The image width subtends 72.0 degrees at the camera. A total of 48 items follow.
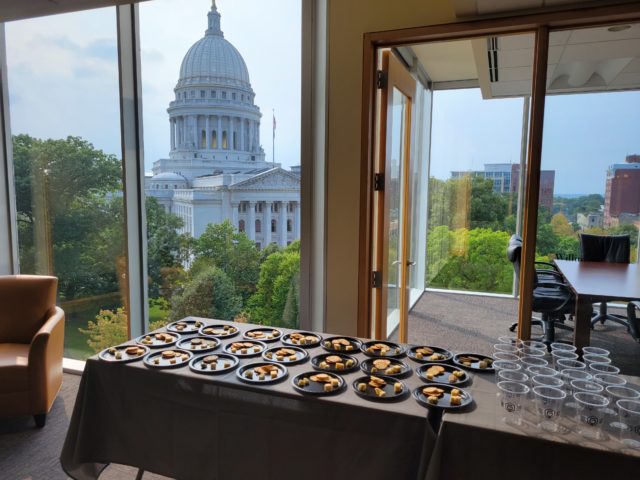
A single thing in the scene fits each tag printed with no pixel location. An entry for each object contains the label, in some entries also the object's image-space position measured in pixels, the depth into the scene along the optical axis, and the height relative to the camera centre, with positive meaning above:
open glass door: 2.94 +0.06
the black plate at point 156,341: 2.09 -0.67
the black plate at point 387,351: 1.98 -0.67
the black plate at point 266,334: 2.19 -0.67
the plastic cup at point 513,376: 1.53 -0.60
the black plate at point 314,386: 1.59 -0.67
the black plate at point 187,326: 2.32 -0.67
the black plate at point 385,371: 1.76 -0.67
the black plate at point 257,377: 1.67 -0.67
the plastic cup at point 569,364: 1.62 -0.58
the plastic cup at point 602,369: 1.57 -0.58
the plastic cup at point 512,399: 1.42 -0.64
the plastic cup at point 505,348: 1.76 -0.57
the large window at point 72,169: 3.72 +0.28
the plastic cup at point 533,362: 1.63 -0.58
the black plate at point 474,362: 1.80 -0.66
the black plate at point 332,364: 1.81 -0.67
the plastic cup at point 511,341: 1.80 -0.56
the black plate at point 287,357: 1.90 -0.67
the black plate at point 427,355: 1.92 -0.66
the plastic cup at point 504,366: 1.66 -0.60
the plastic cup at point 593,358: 1.64 -0.57
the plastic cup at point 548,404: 1.38 -0.62
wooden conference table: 2.95 -0.55
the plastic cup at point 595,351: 1.70 -0.55
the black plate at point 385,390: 1.55 -0.67
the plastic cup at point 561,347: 1.74 -0.56
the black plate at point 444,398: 1.48 -0.67
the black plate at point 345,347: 2.04 -0.67
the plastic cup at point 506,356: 1.72 -0.58
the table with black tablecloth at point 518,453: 1.25 -0.73
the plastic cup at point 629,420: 1.29 -0.63
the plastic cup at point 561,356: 1.67 -0.57
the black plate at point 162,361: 1.83 -0.67
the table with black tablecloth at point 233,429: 1.49 -0.84
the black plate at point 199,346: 2.03 -0.67
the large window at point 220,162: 3.35 +0.34
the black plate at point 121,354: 1.91 -0.68
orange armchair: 2.84 -1.02
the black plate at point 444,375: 1.69 -0.67
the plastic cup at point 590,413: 1.33 -0.63
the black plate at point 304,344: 2.10 -0.67
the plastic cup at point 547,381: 1.47 -0.58
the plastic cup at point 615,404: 1.33 -0.62
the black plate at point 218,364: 1.77 -0.67
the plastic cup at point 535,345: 1.75 -0.55
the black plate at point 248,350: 1.97 -0.67
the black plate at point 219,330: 2.25 -0.67
